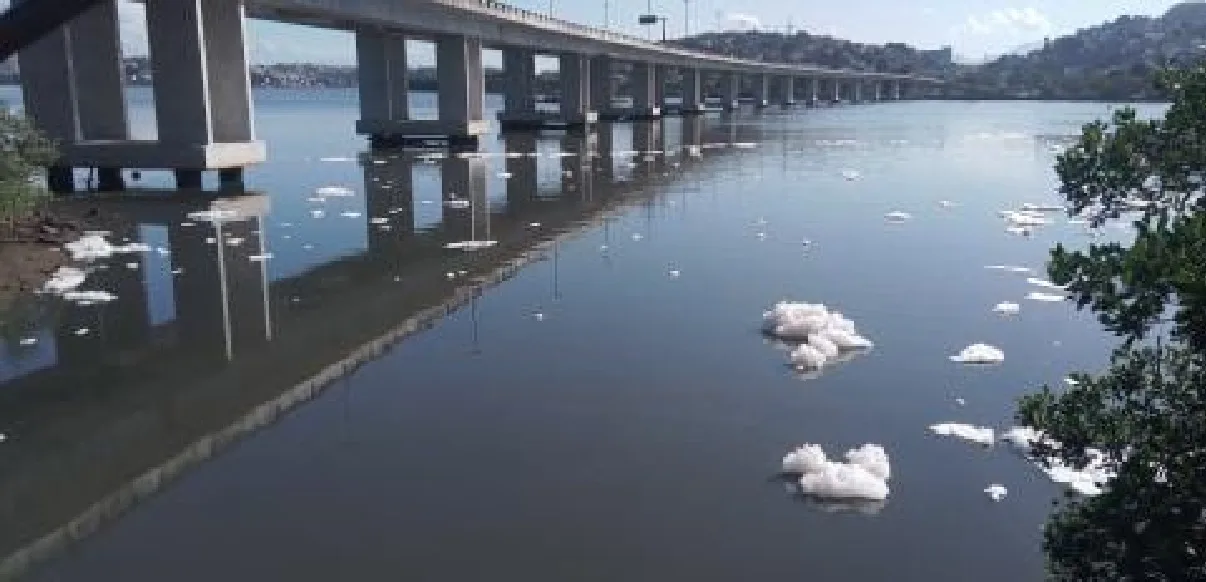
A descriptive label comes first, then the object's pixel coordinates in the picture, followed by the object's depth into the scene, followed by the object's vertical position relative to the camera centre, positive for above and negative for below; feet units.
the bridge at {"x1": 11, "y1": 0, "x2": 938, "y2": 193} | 111.75 +9.91
